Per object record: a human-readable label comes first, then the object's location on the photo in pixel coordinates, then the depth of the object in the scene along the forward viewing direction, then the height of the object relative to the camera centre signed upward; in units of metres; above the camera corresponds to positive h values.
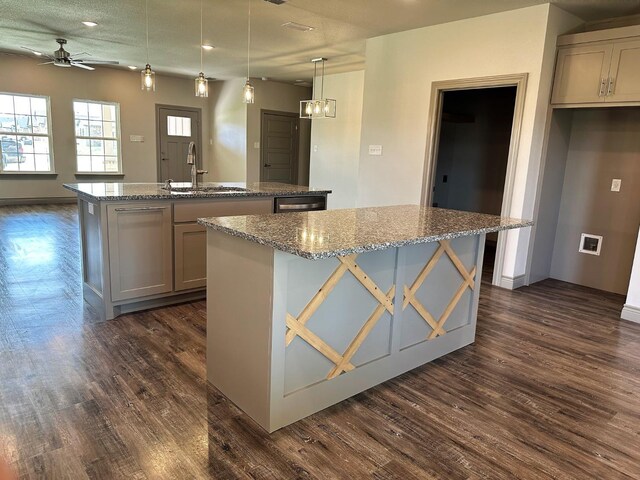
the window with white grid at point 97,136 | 8.72 +0.20
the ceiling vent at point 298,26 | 4.96 +1.47
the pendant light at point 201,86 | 3.74 +0.55
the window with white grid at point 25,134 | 7.98 +0.15
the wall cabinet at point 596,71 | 3.73 +0.88
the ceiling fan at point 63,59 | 6.04 +1.19
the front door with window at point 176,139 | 9.62 +0.26
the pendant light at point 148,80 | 3.49 +0.55
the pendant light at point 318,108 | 5.14 +0.58
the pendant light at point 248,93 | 4.00 +0.55
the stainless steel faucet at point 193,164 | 3.86 -0.11
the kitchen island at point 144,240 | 3.16 -0.68
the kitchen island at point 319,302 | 1.94 -0.72
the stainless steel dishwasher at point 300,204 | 4.07 -0.45
